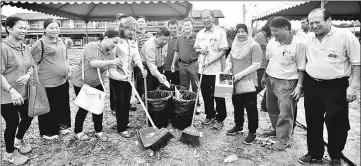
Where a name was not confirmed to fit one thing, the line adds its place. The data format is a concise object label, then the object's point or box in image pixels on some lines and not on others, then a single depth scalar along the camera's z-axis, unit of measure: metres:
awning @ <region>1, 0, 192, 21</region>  6.32
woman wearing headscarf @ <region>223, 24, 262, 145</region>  3.28
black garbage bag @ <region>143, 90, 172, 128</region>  3.68
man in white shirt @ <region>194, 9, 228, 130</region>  3.85
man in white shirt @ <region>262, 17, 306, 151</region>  2.94
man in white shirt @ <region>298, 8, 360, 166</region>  2.46
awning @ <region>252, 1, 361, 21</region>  7.38
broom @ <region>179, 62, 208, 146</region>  3.35
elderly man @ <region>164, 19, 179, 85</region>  4.86
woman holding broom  3.43
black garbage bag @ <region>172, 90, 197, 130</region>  3.73
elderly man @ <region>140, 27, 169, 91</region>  4.05
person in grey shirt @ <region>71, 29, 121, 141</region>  3.12
